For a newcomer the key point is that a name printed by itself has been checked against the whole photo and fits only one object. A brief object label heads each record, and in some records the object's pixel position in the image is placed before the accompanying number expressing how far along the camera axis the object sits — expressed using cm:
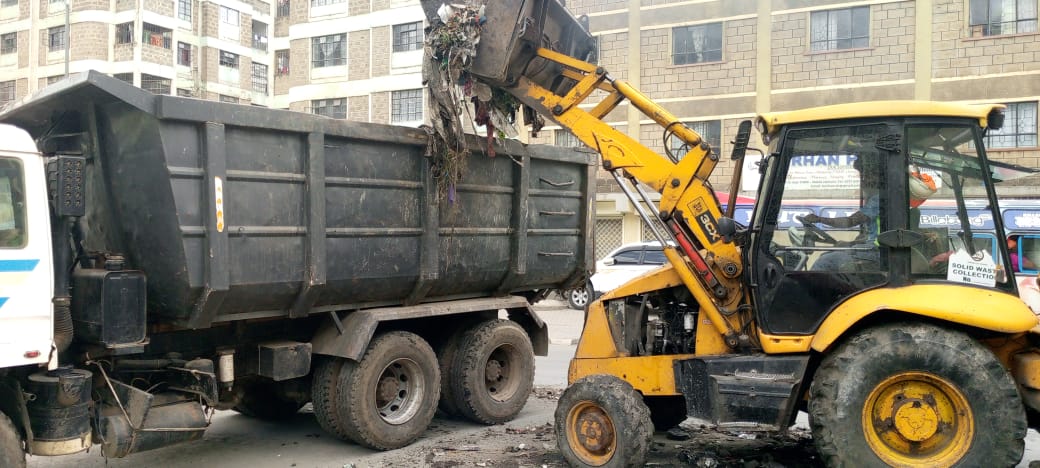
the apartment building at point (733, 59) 1981
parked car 1664
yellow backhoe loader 449
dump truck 452
